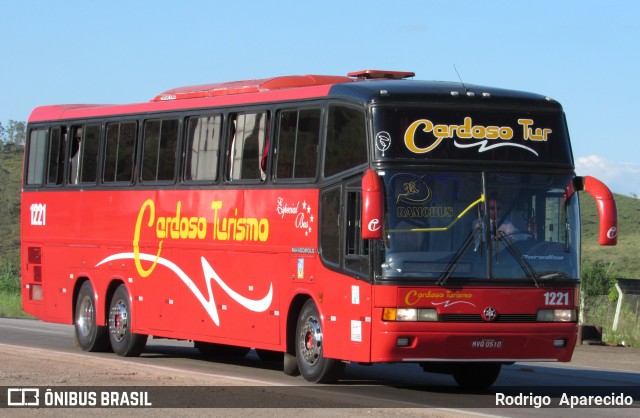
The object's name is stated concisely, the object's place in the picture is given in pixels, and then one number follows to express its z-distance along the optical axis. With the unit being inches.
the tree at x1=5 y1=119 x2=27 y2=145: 5044.3
